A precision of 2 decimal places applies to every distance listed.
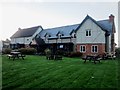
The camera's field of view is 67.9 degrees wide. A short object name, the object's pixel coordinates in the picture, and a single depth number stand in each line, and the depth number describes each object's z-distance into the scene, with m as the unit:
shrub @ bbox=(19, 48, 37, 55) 19.33
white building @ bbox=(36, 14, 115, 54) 17.79
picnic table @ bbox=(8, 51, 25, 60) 11.38
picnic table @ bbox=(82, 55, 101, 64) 10.66
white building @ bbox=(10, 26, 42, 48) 27.74
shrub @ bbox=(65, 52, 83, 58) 17.31
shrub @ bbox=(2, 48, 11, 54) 19.15
